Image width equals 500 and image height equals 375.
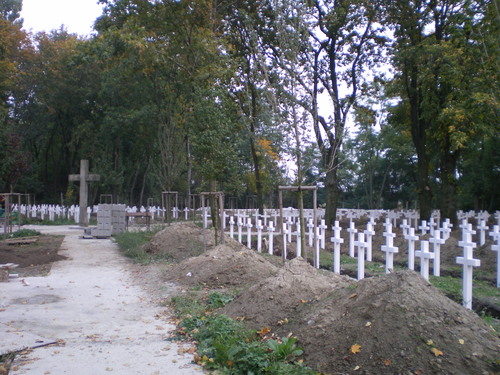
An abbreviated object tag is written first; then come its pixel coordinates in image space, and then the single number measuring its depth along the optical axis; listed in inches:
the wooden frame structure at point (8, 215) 829.4
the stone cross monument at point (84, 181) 1182.0
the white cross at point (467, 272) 313.6
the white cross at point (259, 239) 694.1
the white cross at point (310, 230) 594.5
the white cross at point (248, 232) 725.2
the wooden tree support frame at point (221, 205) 539.6
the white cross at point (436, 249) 426.9
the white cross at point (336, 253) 466.0
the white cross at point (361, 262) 421.1
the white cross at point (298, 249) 519.9
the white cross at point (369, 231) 506.6
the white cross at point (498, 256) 416.2
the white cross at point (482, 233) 671.1
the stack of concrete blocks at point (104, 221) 902.4
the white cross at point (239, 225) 747.8
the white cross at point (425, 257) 366.8
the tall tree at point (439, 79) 722.8
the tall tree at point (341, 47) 787.0
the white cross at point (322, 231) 584.9
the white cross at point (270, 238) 643.5
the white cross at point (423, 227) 697.5
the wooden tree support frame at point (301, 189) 401.7
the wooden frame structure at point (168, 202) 942.2
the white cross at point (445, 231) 577.0
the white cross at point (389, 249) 404.9
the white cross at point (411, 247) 436.1
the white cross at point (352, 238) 522.9
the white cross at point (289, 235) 630.5
